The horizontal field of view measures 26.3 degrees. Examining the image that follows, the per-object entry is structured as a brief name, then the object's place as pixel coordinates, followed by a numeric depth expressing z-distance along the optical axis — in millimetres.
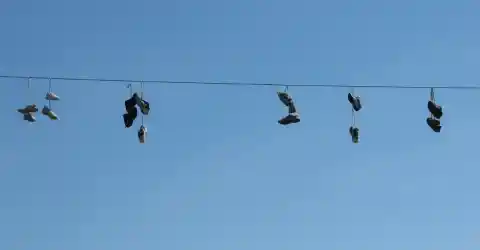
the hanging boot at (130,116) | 17016
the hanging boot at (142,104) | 16953
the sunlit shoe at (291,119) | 17344
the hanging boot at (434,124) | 17328
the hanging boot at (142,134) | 17750
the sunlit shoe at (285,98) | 17391
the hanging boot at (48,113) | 17250
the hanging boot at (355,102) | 17625
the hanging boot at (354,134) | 17828
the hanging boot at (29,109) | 16953
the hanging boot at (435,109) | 17234
